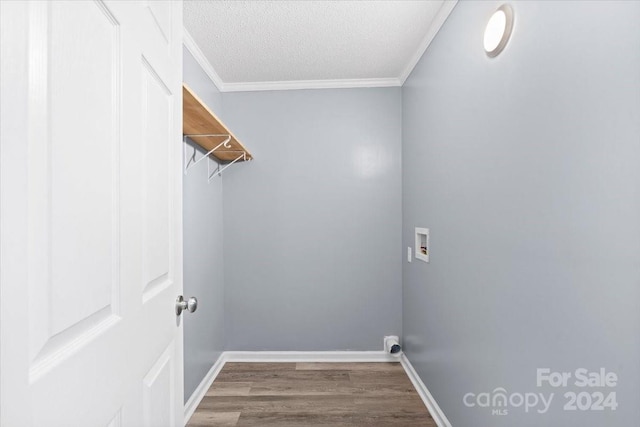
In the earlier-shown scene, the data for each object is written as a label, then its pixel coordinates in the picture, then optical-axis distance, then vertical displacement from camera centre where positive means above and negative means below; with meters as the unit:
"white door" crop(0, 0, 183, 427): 0.39 +0.01
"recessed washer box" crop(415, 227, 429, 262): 2.11 -0.20
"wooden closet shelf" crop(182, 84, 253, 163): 1.49 +0.53
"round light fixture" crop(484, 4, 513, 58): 1.19 +0.73
